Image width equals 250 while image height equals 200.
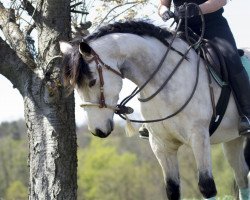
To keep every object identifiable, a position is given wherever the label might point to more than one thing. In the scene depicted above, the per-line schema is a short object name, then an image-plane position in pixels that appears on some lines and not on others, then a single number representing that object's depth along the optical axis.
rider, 13.74
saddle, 13.60
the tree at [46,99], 16.14
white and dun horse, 11.90
